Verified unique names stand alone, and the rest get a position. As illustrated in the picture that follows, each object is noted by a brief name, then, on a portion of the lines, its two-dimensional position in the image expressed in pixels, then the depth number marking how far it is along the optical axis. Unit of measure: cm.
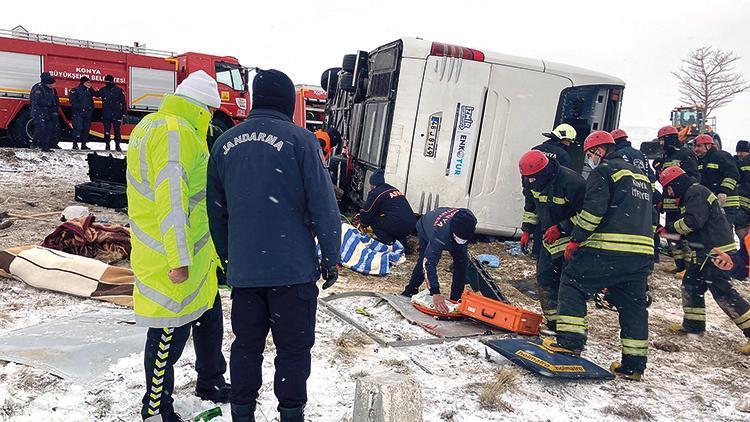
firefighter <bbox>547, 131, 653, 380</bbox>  386
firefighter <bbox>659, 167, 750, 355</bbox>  473
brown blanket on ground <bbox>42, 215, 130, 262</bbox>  543
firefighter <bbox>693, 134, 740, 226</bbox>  729
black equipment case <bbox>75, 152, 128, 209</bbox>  798
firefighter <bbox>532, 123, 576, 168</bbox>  626
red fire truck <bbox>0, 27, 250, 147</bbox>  1296
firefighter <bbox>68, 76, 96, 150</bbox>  1277
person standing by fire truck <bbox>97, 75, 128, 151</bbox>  1330
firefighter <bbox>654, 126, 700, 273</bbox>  697
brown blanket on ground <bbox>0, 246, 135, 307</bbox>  441
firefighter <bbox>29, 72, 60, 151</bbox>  1192
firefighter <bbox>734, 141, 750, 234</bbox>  768
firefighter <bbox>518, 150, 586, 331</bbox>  435
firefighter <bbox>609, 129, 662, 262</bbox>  443
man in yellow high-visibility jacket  242
